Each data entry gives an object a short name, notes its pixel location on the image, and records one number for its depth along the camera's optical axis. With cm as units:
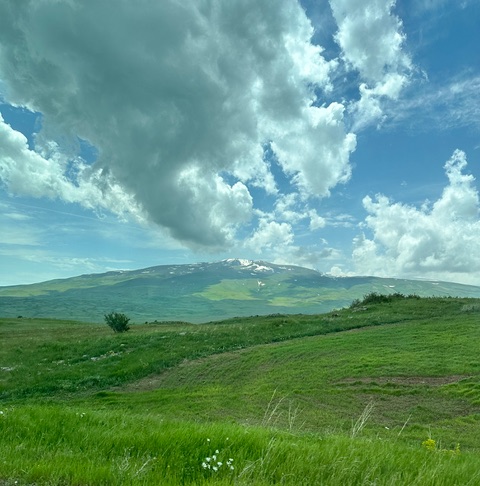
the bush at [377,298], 5852
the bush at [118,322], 4984
